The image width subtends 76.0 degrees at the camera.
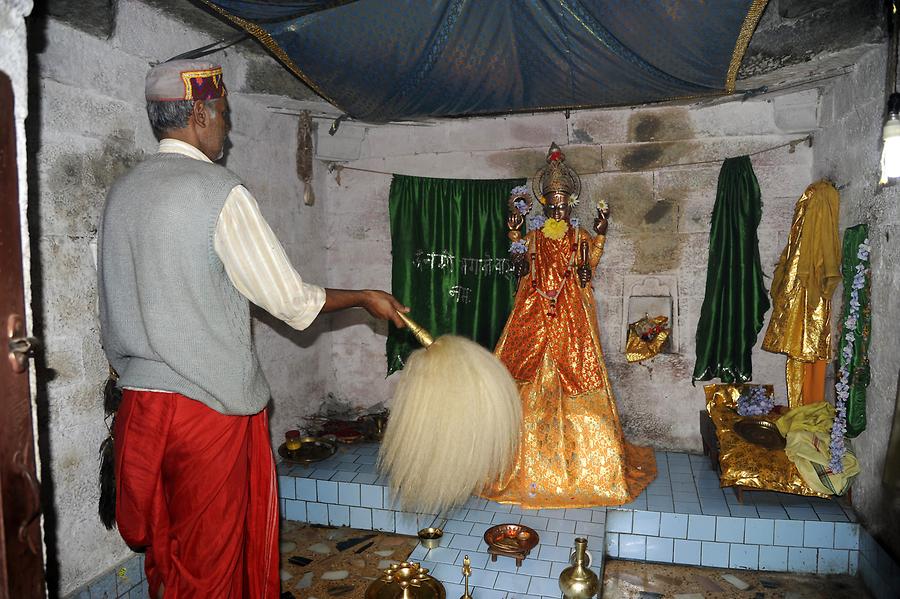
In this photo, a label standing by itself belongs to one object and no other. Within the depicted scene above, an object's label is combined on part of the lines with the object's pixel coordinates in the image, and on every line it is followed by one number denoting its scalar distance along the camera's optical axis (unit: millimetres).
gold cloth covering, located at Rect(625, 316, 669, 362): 5309
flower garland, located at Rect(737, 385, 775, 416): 4785
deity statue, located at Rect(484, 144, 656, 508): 4406
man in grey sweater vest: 1923
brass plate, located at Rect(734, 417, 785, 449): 4355
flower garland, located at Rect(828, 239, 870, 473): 3891
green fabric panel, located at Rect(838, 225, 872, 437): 3867
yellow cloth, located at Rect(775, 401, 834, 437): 4223
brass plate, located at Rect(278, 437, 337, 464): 4926
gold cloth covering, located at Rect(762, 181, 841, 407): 4312
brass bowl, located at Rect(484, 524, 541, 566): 3521
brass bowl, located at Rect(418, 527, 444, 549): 3639
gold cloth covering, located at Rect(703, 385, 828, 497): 4078
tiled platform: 3705
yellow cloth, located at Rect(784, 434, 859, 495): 3963
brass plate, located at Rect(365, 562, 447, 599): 2994
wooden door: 1336
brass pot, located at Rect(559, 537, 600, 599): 2975
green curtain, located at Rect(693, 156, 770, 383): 5086
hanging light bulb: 2766
